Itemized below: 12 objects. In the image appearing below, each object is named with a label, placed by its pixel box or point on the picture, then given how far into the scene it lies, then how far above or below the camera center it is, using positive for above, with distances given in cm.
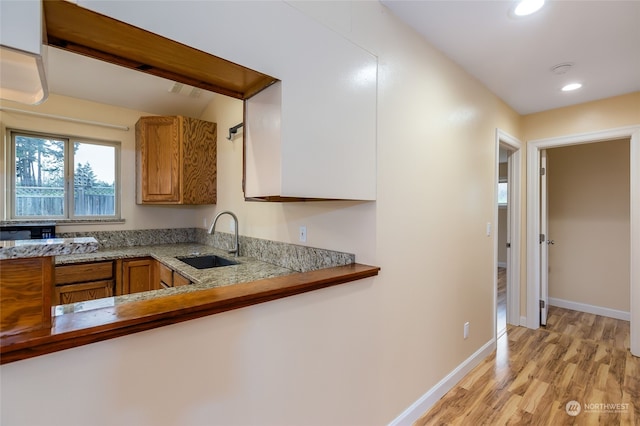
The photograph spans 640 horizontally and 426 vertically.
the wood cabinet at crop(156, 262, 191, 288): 205 -50
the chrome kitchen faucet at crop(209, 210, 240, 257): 263 -31
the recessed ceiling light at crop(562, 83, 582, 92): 249 +106
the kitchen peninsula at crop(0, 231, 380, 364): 73 -31
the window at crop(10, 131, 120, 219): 274 +33
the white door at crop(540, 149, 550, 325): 324 -35
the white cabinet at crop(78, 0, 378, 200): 94 +52
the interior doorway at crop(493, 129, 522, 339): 321 -26
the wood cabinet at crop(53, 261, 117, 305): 248 -61
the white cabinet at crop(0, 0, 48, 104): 64 +37
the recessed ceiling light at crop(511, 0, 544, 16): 151 +106
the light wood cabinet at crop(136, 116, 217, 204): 293 +52
